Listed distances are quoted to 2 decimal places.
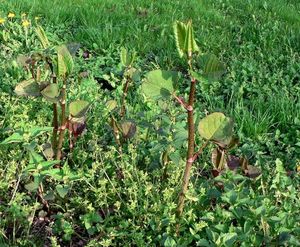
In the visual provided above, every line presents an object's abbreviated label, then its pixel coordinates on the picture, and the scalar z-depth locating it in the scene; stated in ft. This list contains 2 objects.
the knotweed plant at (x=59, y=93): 7.79
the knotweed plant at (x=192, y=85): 6.32
